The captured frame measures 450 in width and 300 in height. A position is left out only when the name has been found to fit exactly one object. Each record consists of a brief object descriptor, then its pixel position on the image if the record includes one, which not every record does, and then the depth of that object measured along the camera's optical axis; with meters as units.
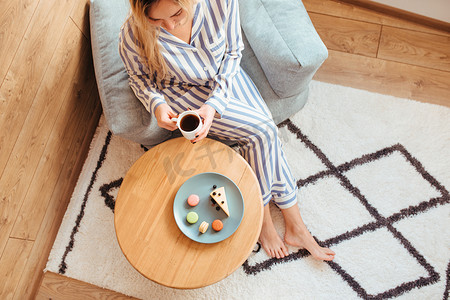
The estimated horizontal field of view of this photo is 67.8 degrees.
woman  1.24
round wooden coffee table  1.34
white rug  1.77
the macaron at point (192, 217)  1.36
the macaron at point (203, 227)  1.35
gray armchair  1.53
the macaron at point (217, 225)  1.35
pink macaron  1.38
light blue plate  1.36
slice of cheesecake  1.37
